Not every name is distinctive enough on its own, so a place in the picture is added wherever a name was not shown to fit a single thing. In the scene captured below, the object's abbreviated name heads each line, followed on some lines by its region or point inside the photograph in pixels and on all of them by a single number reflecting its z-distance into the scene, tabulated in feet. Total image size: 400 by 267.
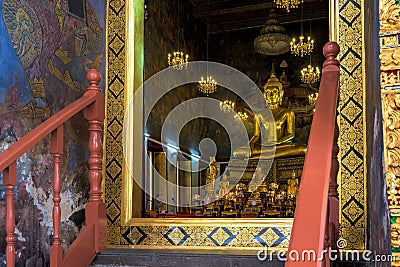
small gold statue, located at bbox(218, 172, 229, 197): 29.92
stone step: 10.87
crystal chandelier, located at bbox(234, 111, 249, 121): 36.63
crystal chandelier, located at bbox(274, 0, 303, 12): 26.98
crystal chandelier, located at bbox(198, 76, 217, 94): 33.12
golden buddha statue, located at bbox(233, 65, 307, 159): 33.86
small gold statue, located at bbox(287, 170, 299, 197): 30.95
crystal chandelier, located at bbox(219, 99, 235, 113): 36.50
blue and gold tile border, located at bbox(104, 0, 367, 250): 13.28
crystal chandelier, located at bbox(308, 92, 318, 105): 33.96
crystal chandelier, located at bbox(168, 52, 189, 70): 28.09
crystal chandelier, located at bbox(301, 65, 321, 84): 32.04
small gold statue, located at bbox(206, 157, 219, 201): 32.28
